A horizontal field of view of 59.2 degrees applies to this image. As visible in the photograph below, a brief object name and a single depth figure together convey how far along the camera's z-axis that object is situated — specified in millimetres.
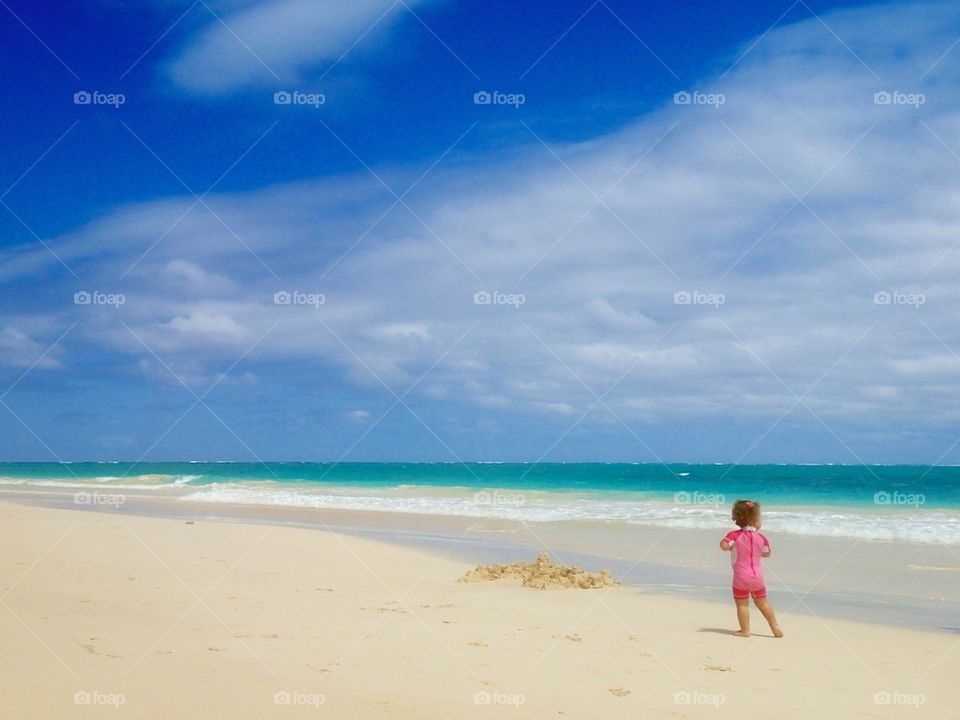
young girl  8117
